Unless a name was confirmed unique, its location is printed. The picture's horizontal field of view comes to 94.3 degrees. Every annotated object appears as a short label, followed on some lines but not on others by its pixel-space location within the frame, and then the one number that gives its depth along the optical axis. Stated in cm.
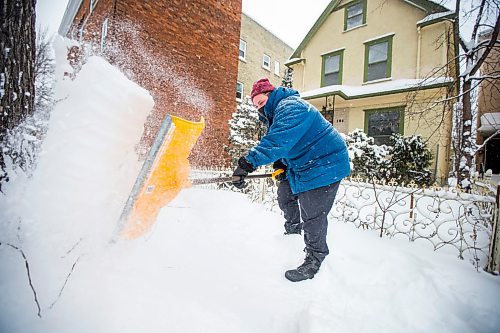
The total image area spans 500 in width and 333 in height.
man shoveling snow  183
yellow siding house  884
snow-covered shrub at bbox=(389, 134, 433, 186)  736
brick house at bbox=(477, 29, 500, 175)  1222
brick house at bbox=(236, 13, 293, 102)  1595
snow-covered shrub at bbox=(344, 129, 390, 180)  764
